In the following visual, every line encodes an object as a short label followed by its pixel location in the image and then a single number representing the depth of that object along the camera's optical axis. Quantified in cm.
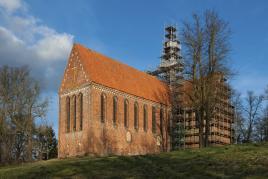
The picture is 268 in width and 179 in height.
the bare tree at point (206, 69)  3850
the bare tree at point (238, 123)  5898
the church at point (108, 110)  4566
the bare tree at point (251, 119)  5825
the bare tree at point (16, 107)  4809
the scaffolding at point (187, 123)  5591
